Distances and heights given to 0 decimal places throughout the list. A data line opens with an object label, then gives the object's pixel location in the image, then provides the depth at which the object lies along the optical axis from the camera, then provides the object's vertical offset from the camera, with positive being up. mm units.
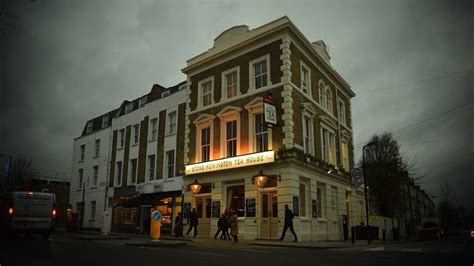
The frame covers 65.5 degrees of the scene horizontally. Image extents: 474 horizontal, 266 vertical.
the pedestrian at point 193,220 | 21953 -608
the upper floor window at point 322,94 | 26228 +8180
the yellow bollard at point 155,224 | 15938 -632
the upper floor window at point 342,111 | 29672 +7908
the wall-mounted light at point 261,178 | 20016 +1702
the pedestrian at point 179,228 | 22102 -1087
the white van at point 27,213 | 17609 -215
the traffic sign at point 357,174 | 18980 +1849
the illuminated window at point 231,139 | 22953 +4366
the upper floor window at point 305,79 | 23439 +8306
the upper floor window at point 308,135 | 22334 +4571
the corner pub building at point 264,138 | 20359 +4414
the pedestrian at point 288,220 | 17922 -468
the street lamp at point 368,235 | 19297 -1261
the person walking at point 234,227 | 17972 -833
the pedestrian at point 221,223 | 19675 -701
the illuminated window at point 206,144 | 24469 +4270
